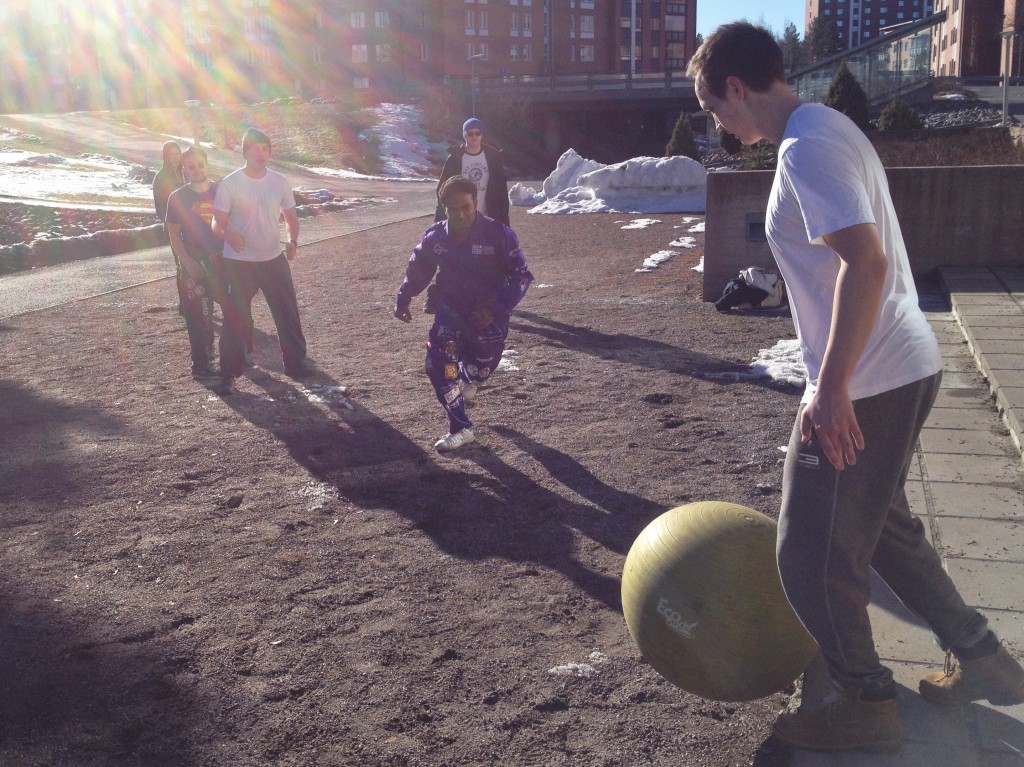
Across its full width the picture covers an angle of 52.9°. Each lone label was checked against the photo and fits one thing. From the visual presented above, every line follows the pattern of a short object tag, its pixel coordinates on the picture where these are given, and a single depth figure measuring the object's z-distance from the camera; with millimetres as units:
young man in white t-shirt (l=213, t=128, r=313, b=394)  7418
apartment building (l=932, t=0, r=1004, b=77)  58688
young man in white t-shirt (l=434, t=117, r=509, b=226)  9688
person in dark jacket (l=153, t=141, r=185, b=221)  9116
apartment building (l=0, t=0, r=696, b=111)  82938
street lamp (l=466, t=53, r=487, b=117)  62438
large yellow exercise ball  2842
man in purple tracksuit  5930
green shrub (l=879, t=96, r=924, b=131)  27156
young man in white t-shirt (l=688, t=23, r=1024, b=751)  2326
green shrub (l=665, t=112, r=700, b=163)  32750
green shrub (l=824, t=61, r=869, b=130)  31484
